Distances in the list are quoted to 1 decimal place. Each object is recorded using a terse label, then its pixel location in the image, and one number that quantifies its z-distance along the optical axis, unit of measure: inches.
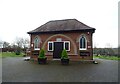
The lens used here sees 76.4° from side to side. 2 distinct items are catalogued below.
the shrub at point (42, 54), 308.6
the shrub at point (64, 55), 301.3
